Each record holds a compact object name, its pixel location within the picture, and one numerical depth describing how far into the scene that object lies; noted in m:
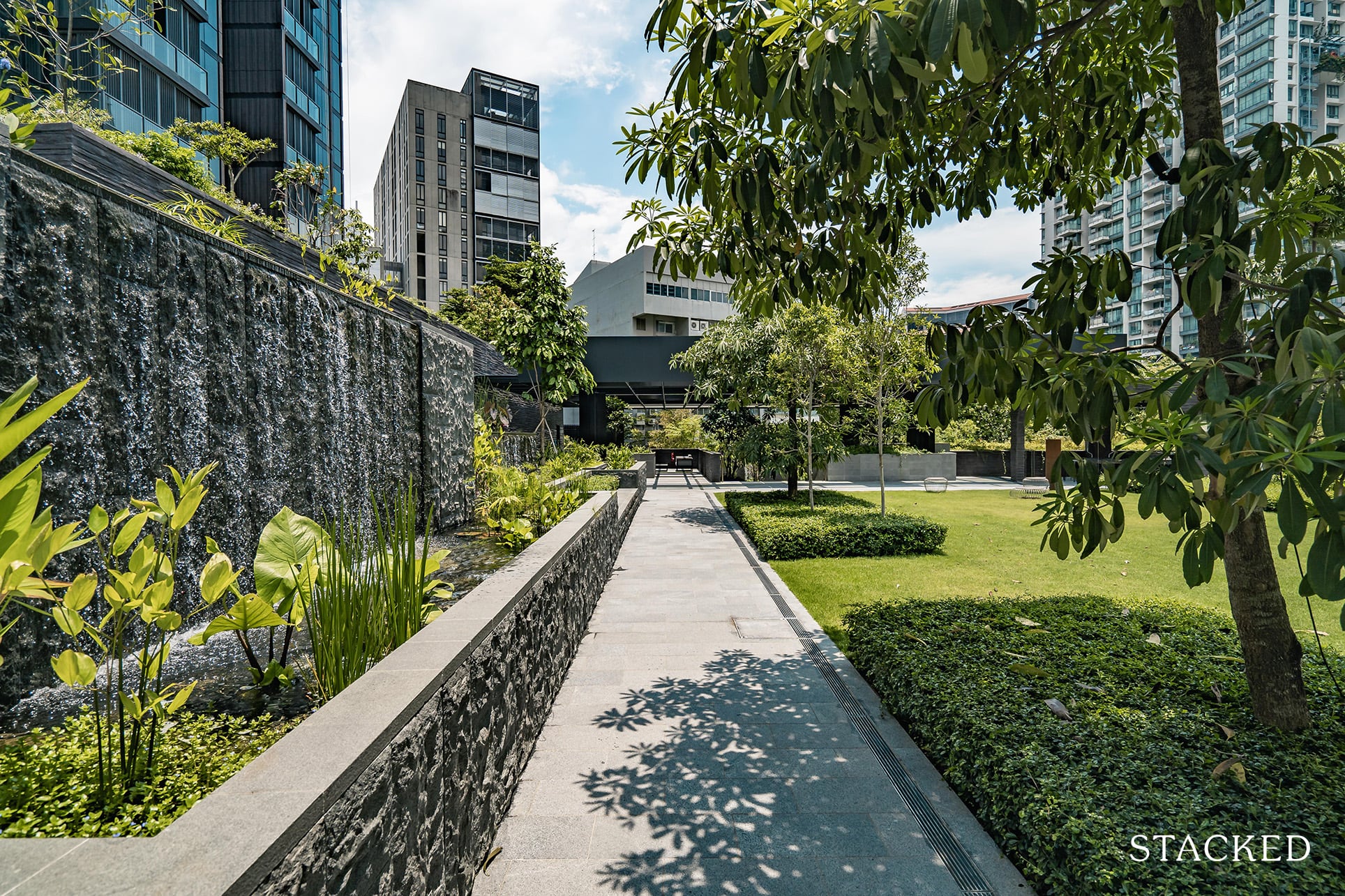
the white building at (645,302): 47.91
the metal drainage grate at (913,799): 2.46
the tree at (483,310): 16.78
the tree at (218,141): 13.64
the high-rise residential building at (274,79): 23.64
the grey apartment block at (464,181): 41.72
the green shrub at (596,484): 9.84
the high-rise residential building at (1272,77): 60.06
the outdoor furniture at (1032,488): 17.59
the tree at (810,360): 11.22
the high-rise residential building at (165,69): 16.48
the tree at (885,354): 10.99
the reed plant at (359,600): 2.44
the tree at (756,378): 13.03
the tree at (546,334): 16.22
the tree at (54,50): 5.55
